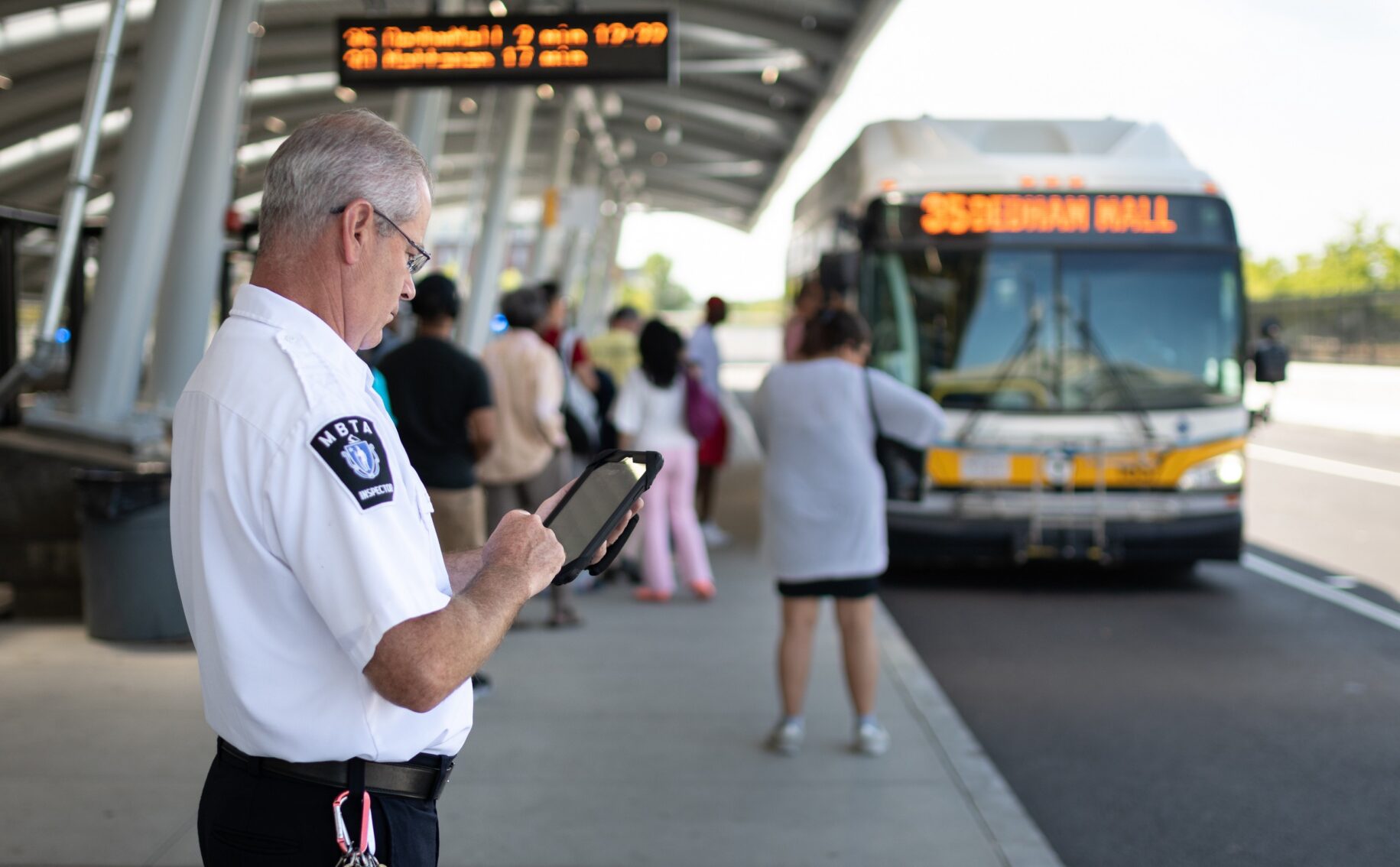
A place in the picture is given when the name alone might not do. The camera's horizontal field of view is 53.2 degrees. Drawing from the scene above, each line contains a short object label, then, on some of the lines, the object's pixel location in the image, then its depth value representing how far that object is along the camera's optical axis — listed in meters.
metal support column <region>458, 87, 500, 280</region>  25.70
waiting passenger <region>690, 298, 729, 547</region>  11.52
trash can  7.60
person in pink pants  9.38
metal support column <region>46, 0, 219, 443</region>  8.98
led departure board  9.59
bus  9.98
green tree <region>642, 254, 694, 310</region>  129.00
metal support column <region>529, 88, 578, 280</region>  29.39
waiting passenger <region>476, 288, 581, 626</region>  7.95
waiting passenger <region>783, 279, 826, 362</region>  8.23
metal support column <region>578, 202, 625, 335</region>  45.50
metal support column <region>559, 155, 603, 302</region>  35.72
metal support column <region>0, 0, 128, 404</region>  8.87
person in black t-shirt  6.53
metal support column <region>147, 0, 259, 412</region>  11.28
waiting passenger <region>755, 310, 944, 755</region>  5.96
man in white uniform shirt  1.93
